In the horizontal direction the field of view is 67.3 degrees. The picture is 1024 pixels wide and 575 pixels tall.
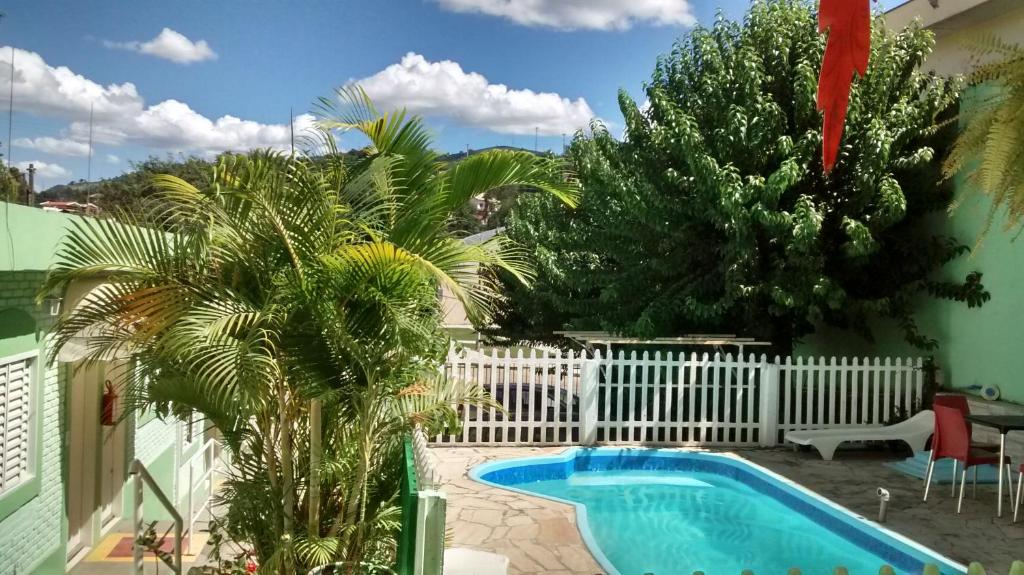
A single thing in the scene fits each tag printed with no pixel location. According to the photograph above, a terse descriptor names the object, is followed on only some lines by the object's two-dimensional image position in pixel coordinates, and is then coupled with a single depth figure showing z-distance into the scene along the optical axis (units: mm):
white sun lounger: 10027
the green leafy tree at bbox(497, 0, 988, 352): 10555
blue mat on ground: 8781
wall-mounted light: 6020
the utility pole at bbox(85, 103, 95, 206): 6698
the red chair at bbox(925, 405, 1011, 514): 7465
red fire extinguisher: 7879
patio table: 7205
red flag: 1374
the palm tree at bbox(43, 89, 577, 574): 4211
